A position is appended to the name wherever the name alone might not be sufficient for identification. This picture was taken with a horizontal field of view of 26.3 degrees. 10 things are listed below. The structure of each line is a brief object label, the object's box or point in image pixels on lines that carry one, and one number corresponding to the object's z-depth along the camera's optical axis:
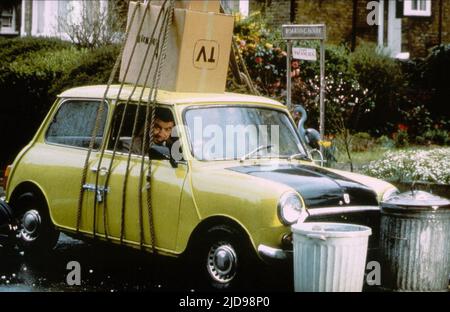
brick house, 23.58
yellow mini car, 8.03
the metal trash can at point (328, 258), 7.36
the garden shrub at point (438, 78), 21.02
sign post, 11.90
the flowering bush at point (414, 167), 12.34
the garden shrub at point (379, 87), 20.19
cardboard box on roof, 9.18
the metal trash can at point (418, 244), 8.08
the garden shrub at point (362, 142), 18.05
